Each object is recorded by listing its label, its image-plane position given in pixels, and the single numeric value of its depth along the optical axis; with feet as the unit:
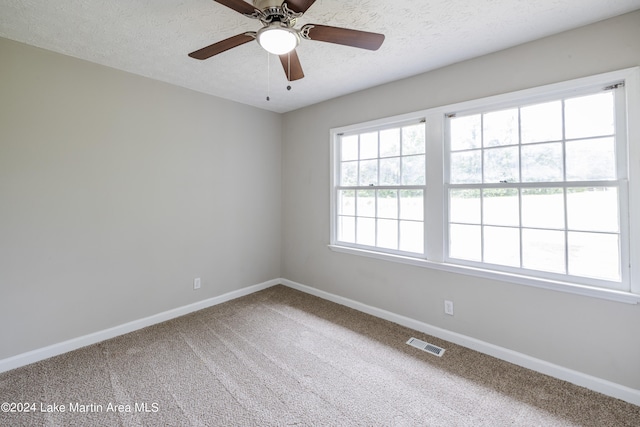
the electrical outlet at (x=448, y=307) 8.18
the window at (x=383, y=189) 9.13
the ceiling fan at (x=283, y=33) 4.46
